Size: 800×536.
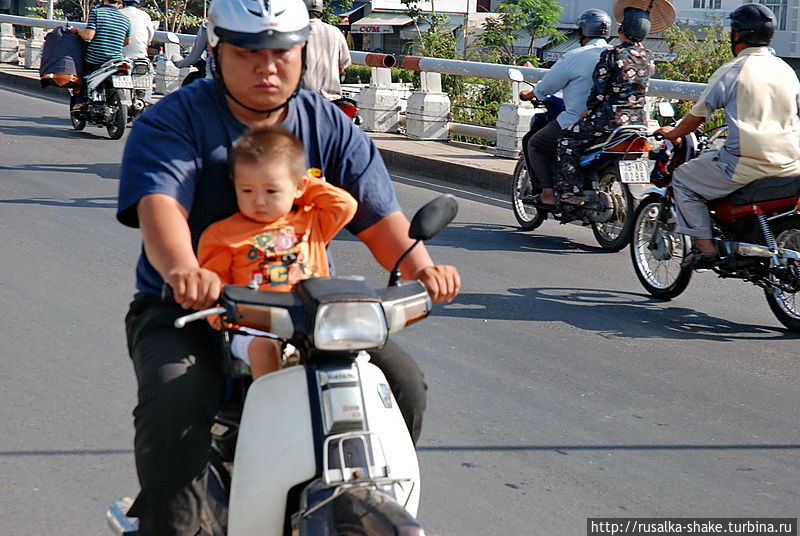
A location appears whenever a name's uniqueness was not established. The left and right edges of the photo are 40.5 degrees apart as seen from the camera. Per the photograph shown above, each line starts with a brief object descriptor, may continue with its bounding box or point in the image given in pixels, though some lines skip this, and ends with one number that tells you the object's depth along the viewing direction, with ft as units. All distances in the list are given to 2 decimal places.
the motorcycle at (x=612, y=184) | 26.89
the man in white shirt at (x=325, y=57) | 29.84
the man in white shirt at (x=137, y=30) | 48.60
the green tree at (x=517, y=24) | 99.25
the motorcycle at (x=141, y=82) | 47.24
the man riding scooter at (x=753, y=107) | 20.89
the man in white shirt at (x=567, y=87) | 28.91
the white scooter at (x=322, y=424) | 7.64
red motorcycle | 20.93
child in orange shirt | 8.73
